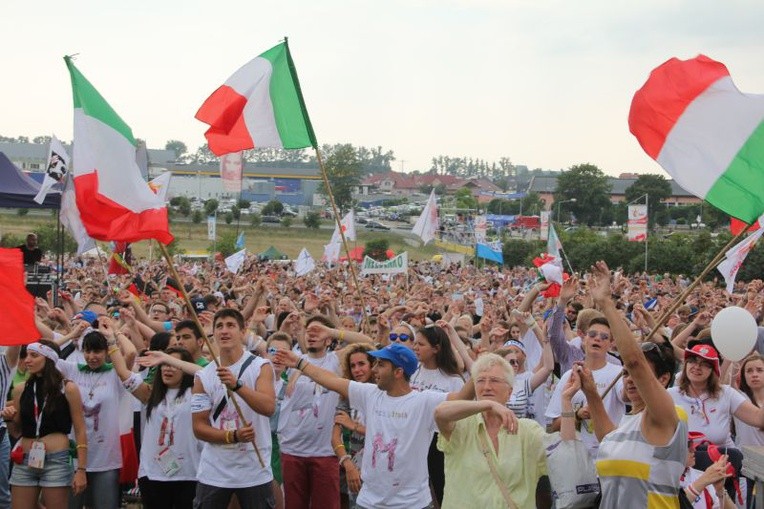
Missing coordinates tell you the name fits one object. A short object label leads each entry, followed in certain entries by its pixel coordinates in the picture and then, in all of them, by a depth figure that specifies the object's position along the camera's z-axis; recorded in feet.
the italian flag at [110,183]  25.34
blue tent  49.55
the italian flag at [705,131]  19.67
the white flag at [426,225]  97.96
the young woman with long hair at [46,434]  24.73
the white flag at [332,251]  85.61
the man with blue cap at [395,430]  19.92
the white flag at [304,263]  81.46
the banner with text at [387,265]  70.08
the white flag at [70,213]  50.72
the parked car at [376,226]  289.12
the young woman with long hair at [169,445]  24.07
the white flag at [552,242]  61.46
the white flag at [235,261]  79.20
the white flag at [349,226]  94.63
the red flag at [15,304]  22.31
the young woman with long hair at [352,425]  22.80
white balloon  21.22
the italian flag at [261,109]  30.89
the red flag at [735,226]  30.45
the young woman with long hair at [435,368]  25.68
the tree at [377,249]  183.11
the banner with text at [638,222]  124.77
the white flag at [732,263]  39.50
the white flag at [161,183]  53.78
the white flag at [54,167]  49.42
